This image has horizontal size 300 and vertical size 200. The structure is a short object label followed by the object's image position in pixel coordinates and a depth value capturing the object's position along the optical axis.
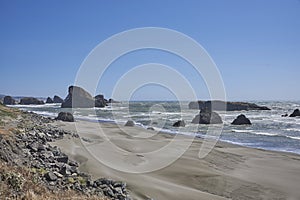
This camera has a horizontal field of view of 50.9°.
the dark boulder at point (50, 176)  7.19
